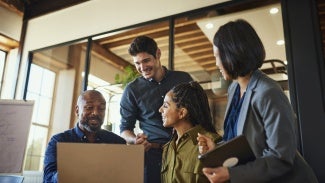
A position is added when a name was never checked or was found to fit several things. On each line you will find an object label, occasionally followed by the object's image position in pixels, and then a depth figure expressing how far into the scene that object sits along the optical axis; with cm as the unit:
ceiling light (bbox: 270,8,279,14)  252
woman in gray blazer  94
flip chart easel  252
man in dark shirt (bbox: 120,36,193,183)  184
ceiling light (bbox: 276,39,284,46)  243
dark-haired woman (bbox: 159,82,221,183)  144
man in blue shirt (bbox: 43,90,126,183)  182
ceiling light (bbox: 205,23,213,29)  280
